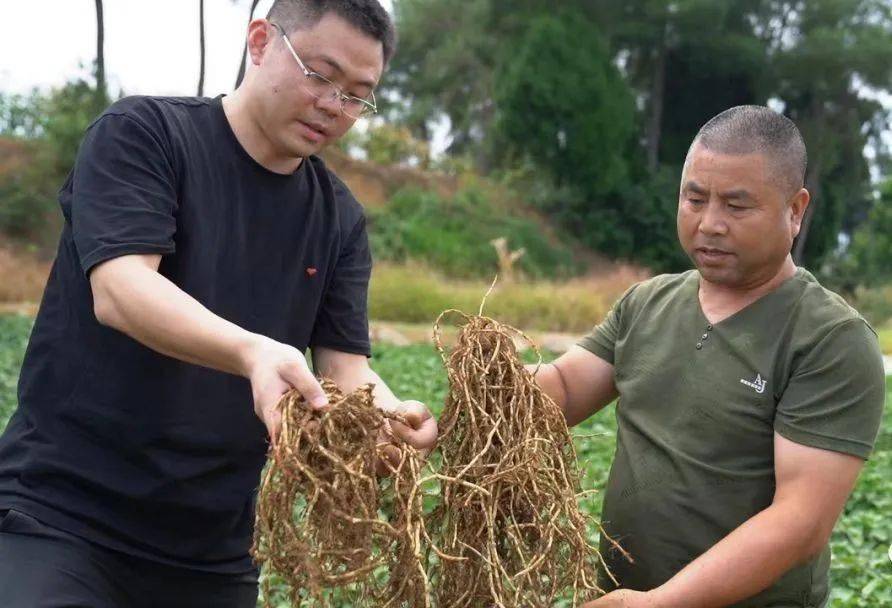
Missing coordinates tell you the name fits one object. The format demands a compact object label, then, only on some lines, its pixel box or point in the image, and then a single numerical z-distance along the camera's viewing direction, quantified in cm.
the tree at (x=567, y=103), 2492
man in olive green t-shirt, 213
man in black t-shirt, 215
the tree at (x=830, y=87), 2644
